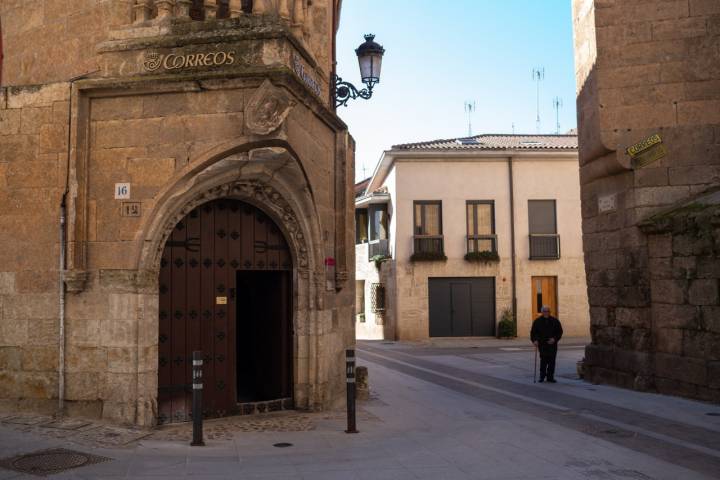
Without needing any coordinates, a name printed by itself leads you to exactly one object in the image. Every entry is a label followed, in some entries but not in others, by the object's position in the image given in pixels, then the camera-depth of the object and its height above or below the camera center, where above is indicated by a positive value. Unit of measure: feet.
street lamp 33.14 +11.14
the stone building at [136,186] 24.23 +4.20
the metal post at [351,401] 24.45 -3.91
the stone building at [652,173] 34.35 +6.54
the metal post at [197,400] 21.80 -3.41
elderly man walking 41.09 -3.04
